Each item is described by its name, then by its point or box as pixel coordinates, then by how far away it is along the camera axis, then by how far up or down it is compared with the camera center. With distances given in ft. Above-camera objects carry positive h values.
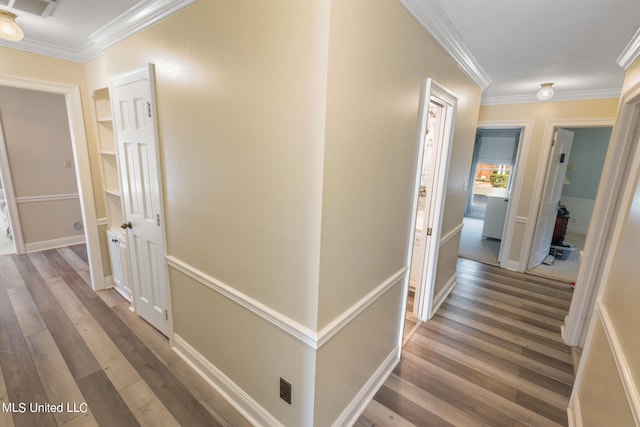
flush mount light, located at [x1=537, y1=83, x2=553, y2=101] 9.37 +2.81
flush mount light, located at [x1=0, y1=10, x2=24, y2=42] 5.65 +2.56
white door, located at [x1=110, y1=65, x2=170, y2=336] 6.19 -0.82
